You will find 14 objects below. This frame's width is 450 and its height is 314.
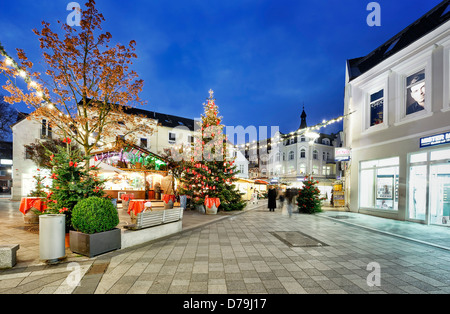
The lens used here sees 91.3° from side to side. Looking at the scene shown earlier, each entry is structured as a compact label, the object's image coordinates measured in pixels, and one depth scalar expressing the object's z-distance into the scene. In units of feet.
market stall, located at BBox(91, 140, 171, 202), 50.88
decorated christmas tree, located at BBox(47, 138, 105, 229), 20.89
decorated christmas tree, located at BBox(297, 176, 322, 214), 47.46
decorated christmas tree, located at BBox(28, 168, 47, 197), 31.92
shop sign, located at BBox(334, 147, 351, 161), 47.00
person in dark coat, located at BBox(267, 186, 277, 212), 53.52
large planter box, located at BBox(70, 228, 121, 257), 17.21
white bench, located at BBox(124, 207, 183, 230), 21.49
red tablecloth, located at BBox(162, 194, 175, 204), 49.21
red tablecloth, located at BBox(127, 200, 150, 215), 31.98
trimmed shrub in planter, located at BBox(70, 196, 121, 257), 17.37
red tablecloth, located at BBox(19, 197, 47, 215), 28.89
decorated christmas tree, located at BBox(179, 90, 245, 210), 47.44
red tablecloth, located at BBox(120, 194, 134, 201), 50.04
